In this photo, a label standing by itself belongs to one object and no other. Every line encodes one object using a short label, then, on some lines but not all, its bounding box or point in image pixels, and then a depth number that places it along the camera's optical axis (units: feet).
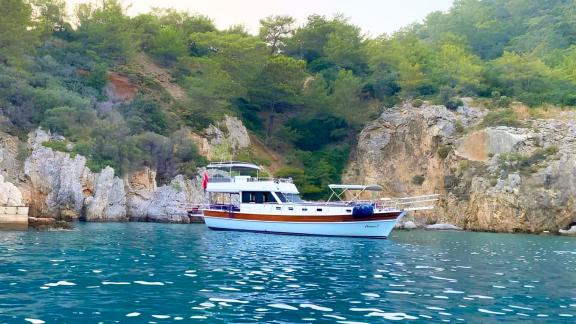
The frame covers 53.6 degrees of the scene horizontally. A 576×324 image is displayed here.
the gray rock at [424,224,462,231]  164.55
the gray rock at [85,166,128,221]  140.05
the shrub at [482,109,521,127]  176.65
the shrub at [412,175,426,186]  185.57
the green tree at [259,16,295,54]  231.50
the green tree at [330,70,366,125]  202.28
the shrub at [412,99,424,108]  197.06
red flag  142.99
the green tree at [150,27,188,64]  217.97
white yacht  116.47
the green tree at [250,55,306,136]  200.13
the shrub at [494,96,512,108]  186.50
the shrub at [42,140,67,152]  139.95
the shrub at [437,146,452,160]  181.57
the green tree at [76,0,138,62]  200.54
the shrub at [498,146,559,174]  163.43
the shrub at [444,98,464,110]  191.11
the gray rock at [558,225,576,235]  150.82
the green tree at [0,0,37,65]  165.48
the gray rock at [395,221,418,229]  165.48
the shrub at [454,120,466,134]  183.31
